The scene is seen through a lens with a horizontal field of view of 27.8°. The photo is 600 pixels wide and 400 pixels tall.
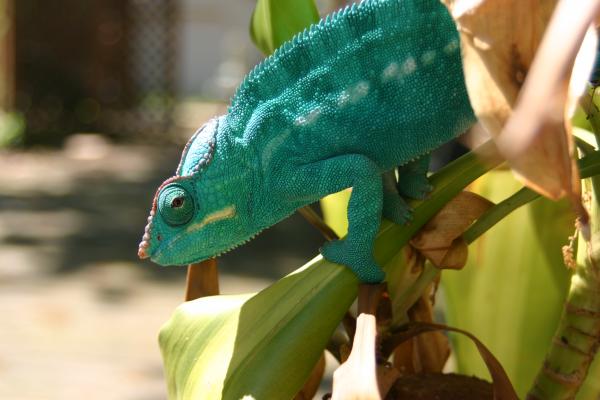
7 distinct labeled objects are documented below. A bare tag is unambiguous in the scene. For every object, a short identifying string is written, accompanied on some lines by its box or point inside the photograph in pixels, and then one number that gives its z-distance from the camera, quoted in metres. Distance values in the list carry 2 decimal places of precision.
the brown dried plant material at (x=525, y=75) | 0.23
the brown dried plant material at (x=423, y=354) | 0.47
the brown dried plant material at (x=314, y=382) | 0.46
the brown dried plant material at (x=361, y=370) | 0.33
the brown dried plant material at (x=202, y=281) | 0.47
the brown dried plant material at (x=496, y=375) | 0.38
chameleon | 0.38
